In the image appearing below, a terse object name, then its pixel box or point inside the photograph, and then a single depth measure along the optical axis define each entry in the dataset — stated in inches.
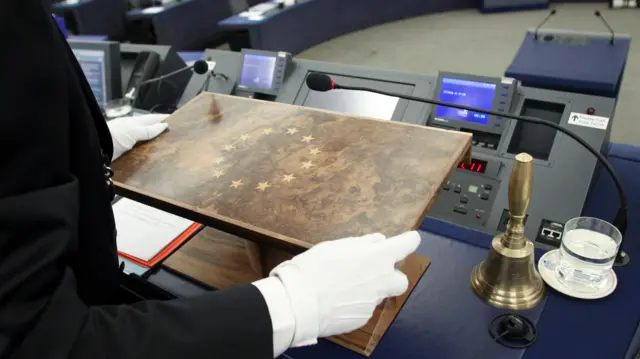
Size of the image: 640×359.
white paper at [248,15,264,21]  148.1
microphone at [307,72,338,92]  37.1
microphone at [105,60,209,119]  64.8
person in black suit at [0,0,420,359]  17.6
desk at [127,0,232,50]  167.8
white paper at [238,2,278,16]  150.3
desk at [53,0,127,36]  167.3
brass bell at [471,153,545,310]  28.6
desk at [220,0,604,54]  149.6
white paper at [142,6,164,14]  167.6
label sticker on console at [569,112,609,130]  40.9
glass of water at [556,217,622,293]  29.8
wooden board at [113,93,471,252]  25.0
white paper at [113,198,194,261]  38.0
